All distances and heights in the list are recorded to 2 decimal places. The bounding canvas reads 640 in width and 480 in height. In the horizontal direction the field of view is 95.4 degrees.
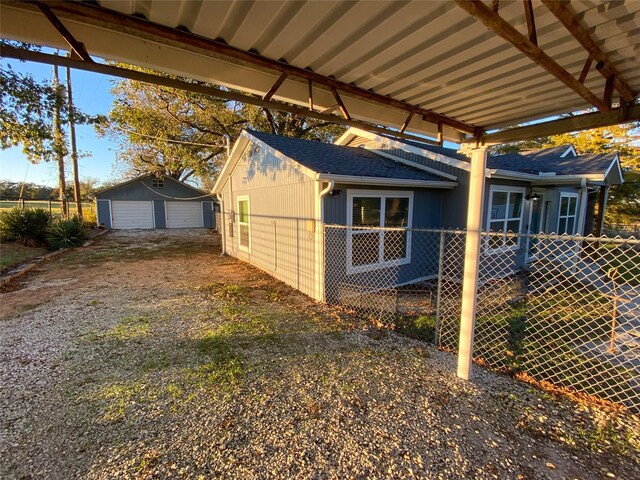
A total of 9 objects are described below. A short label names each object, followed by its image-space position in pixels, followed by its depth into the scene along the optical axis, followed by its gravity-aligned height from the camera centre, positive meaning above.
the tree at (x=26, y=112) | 6.82 +2.26
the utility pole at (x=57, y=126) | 7.54 +2.36
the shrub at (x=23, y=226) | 10.06 -0.82
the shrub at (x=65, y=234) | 10.67 -1.20
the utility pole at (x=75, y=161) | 13.76 +2.17
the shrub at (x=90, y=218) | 17.87 -1.01
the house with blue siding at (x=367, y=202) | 5.70 +0.09
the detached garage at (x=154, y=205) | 19.59 -0.10
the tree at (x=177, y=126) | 14.73 +4.47
